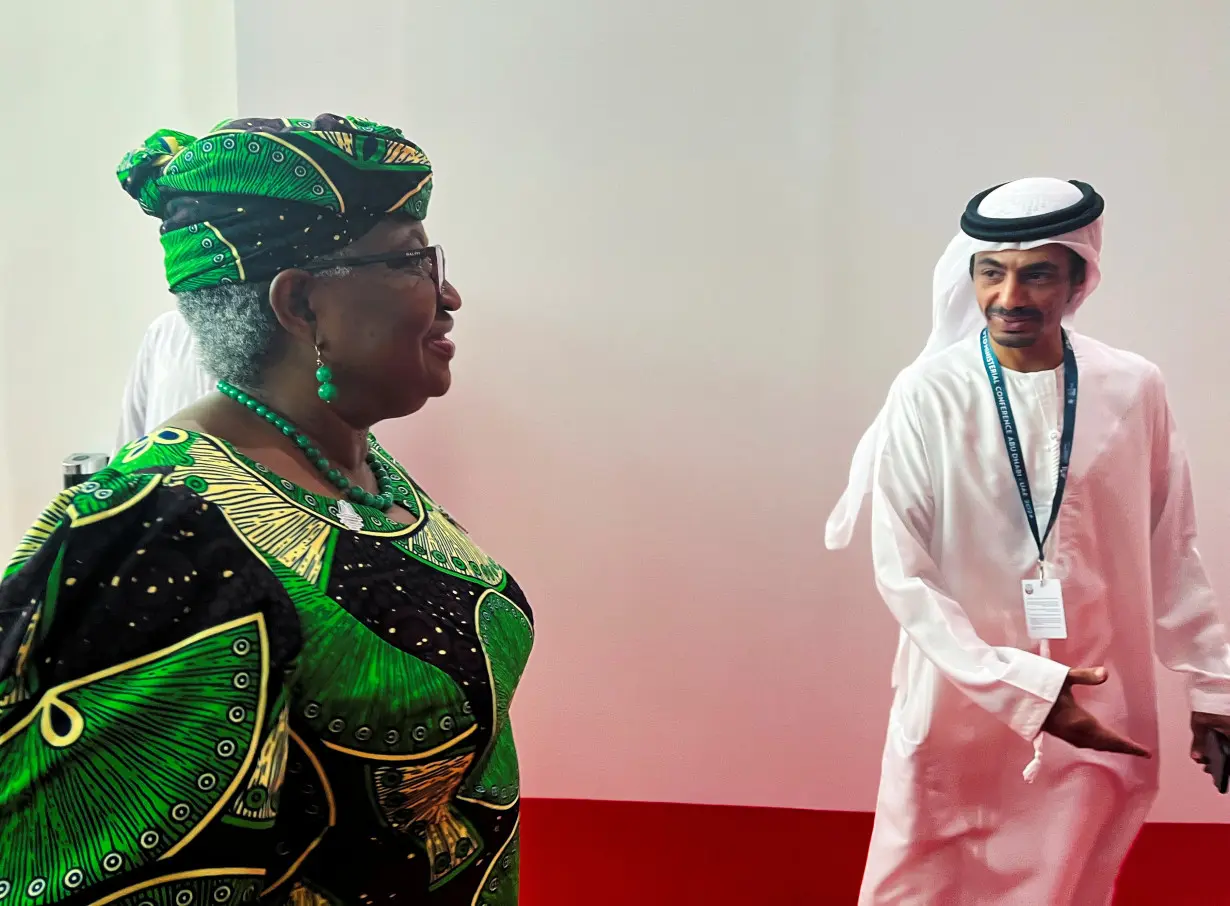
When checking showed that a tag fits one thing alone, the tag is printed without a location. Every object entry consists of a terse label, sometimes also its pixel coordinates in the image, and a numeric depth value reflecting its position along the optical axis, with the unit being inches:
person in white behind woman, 88.0
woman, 29.4
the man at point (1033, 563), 70.3
